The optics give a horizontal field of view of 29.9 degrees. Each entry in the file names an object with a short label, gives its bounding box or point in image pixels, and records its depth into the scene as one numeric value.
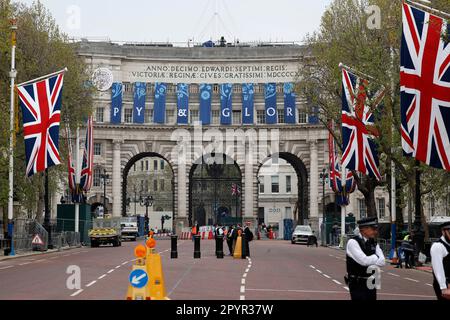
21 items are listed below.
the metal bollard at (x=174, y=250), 43.33
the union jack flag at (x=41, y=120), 44.81
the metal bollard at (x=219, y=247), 45.75
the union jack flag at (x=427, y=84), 27.09
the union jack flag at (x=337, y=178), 58.97
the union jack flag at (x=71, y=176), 63.32
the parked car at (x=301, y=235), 77.00
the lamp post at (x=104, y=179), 89.70
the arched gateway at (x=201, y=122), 97.31
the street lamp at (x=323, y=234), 76.31
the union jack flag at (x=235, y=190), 95.51
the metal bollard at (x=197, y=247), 45.25
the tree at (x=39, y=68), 56.88
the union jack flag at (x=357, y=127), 43.16
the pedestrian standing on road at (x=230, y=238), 48.48
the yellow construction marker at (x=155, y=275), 18.04
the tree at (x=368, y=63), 43.16
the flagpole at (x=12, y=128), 47.16
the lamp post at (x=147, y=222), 104.43
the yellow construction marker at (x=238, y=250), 45.89
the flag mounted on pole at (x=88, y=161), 63.83
